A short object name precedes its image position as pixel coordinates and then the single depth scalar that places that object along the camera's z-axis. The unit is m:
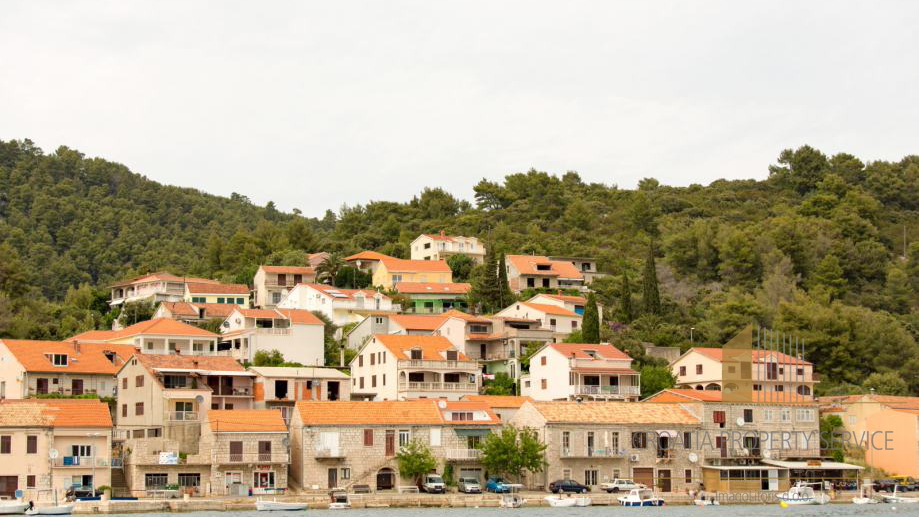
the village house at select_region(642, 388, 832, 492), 67.31
